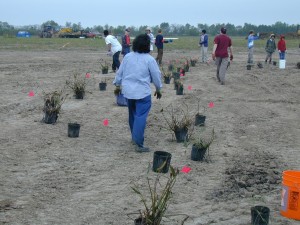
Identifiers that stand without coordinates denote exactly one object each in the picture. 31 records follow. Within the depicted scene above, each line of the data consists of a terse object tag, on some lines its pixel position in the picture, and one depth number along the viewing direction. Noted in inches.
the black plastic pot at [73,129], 340.8
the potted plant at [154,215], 182.1
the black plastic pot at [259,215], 193.2
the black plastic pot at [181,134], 335.6
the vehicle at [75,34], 2785.4
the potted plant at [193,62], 876.6
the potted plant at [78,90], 490.6
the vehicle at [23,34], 3110.2
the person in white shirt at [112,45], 644.7
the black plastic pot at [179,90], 540.1
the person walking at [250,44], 925.2
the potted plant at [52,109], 376.8
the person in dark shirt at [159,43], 877.2
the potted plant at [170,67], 779.2
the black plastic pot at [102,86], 558.2
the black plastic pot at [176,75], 654.2
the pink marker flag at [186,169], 271.1
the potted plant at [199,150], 290.0
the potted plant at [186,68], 778.9
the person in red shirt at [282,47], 912.3
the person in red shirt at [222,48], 607.2
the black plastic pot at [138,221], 183.0
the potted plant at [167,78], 631.8
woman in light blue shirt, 307.6
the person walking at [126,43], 747.4
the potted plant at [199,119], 388.8
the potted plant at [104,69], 713.4
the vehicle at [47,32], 2775.6
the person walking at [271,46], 938.7
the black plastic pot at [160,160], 263.6
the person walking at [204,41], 929.5
